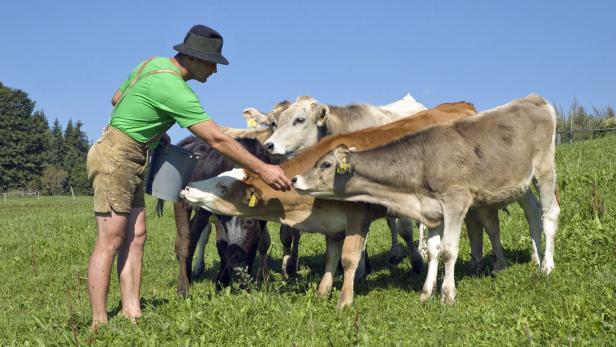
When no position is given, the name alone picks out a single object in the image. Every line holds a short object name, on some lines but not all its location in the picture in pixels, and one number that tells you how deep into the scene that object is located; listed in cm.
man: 597
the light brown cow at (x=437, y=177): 734
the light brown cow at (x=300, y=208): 744
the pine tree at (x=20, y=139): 7669
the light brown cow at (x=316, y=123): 1055
